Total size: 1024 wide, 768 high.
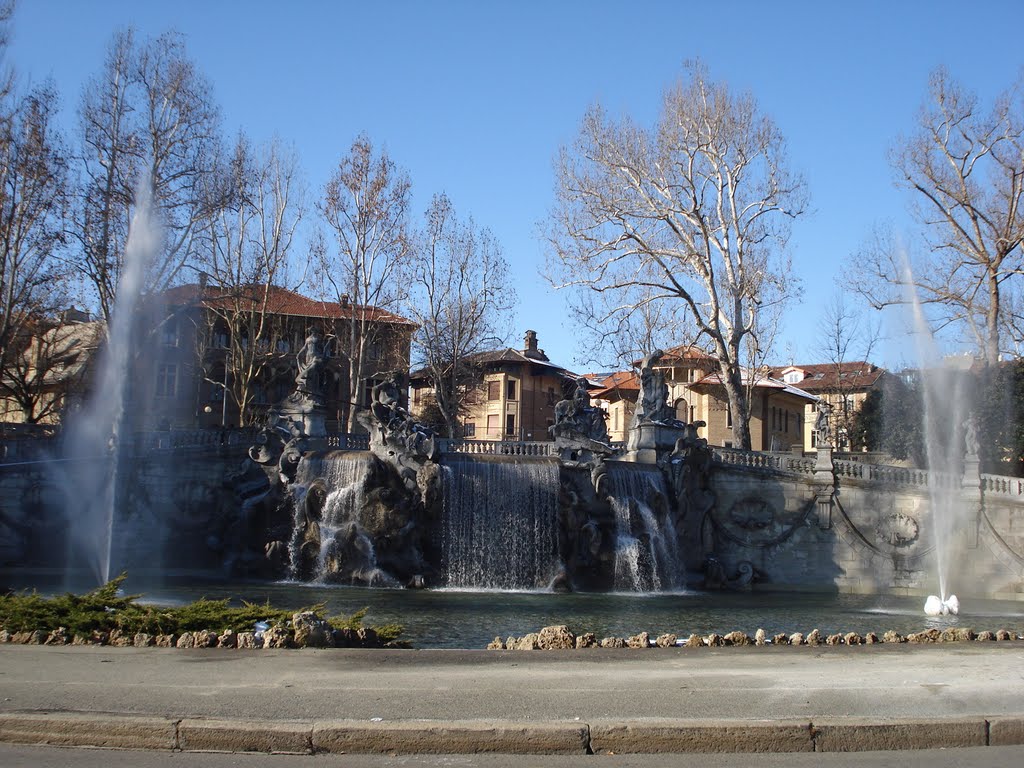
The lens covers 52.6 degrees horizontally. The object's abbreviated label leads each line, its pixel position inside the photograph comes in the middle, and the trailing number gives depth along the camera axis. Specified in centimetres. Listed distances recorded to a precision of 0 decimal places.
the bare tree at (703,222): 4075
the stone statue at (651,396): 3734
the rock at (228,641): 1192
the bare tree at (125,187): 3625
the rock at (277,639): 1189
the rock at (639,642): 1252
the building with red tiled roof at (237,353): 4278
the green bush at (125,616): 1231
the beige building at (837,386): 5803
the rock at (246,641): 1185
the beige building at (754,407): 7362
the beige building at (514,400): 7619
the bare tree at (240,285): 4059
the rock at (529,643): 1249
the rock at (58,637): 1208
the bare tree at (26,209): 3366
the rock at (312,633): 1198
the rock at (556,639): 1256
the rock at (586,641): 1260
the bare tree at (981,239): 3953
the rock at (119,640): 1196
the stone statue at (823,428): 3700
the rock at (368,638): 1246
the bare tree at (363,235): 4375
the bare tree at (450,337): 4725
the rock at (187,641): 1188
